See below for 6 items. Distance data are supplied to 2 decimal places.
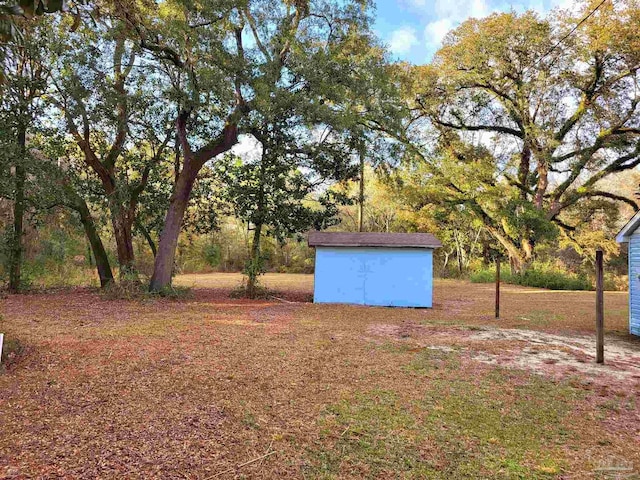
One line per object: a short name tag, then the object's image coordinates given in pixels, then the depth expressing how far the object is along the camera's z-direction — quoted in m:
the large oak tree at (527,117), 19.84
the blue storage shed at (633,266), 7.87
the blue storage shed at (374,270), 12.69
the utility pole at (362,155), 12.52
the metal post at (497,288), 10.50
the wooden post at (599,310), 5.87
